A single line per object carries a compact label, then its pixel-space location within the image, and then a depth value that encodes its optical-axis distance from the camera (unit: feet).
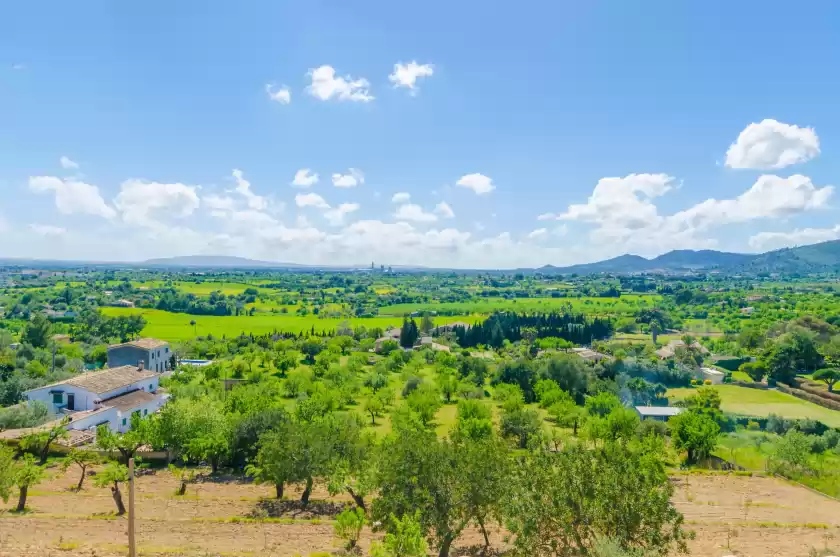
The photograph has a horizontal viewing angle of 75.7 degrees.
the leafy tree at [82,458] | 83.64
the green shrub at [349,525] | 60.95
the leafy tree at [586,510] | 48.75
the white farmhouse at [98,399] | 120.06
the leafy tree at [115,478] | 72.79
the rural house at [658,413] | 147.13
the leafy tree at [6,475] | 68.54
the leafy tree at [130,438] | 86.07
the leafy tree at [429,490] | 57.93
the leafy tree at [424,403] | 138.34
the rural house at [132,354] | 181.68
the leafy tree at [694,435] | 113.60
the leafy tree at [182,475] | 90.61
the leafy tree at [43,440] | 95.40
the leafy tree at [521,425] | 125.71
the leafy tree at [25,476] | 71.20
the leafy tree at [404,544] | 49.29
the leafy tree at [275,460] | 78.38
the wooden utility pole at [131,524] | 46.13
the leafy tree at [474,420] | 115.24
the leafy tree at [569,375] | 181.78
